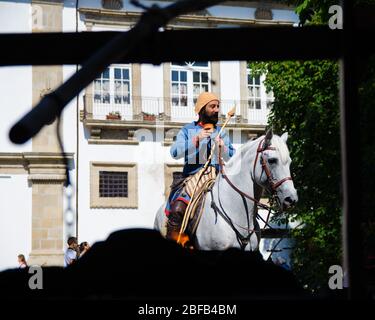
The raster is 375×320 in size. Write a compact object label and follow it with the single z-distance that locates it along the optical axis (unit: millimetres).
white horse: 6402
